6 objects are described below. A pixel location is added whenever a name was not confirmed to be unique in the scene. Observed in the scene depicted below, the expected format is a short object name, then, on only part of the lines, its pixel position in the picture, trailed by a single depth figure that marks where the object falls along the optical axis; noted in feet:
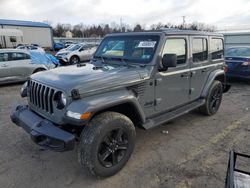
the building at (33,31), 121.49
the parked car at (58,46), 121.17
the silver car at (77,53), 49.74
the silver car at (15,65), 27.25
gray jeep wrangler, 8.51
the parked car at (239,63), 26.07
